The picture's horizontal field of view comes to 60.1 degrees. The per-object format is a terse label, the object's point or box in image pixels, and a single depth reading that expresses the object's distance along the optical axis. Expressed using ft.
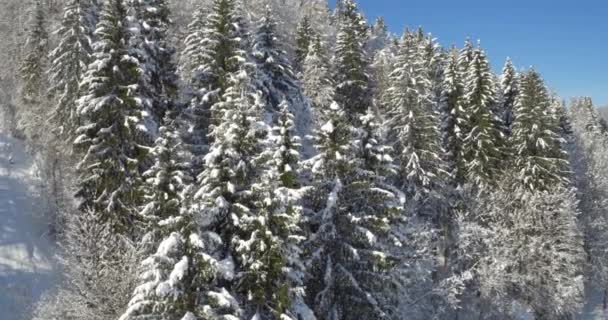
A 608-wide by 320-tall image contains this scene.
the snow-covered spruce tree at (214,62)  89.86
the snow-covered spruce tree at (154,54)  86.02
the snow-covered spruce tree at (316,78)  147.23
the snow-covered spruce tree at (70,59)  110.52
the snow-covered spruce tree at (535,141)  128.98
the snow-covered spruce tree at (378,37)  241.18
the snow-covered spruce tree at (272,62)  103.65
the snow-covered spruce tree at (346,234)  69.15
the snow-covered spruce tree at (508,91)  152.87
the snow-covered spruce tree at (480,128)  128.47
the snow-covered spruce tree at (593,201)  158.10
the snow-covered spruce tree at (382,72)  163.73
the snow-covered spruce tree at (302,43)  183.21
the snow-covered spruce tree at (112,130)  79.82
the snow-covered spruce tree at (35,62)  150.20
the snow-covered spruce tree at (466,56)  162.32
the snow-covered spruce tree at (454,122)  131.75
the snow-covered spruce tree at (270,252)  57.93
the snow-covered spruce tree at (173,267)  51.96
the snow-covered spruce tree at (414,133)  113.70
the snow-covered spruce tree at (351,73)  129.70
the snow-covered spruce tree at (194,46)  101.97
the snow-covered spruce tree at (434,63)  159.64
